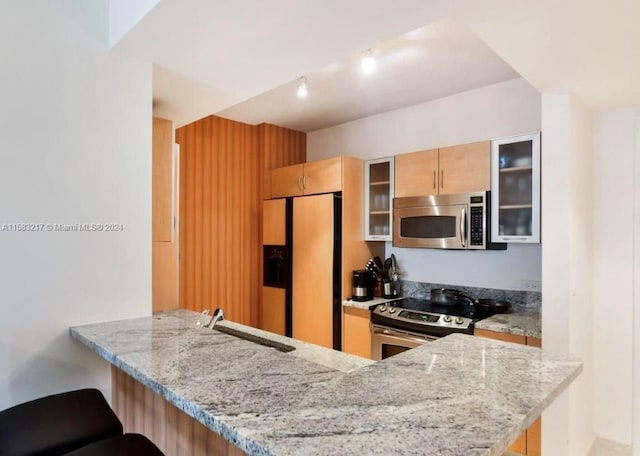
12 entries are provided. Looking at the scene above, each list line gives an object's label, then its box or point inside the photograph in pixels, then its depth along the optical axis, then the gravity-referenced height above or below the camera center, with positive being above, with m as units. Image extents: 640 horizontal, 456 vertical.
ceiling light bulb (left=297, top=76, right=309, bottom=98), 2.85 +1.01
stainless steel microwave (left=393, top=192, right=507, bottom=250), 2.77 +0.00
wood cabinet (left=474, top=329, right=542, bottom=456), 2.29 -1.27
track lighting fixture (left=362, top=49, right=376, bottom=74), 2.44 +1.02
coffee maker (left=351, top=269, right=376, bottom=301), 3.30 -0.54
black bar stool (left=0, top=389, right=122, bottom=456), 1.11 -0.62
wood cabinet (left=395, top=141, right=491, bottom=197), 2.79 +0.40
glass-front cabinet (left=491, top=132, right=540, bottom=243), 2.57 +0.23
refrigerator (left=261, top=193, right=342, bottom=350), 3.34 -0.42
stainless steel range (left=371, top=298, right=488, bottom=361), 2.62 -0.71
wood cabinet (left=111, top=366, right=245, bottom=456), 1.31 -0.77
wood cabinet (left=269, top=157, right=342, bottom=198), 3.40 +0.41
